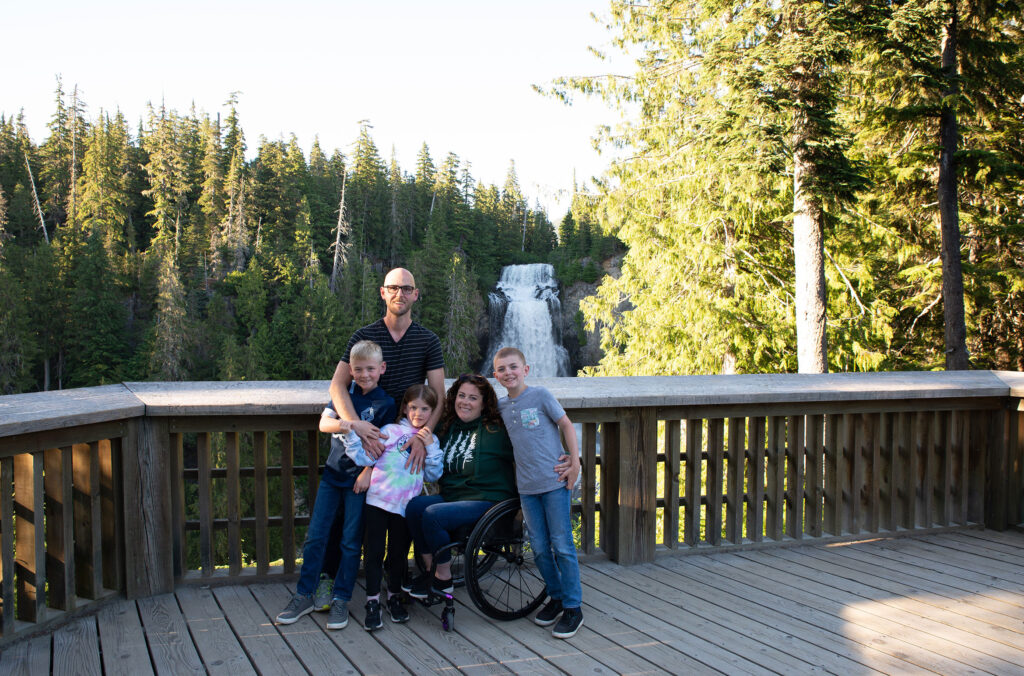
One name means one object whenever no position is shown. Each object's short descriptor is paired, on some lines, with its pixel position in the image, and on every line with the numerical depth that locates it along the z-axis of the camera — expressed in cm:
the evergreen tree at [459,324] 4672
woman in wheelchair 315
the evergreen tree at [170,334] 4166
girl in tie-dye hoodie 312
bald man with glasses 327
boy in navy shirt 309
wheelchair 304
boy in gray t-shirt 312
